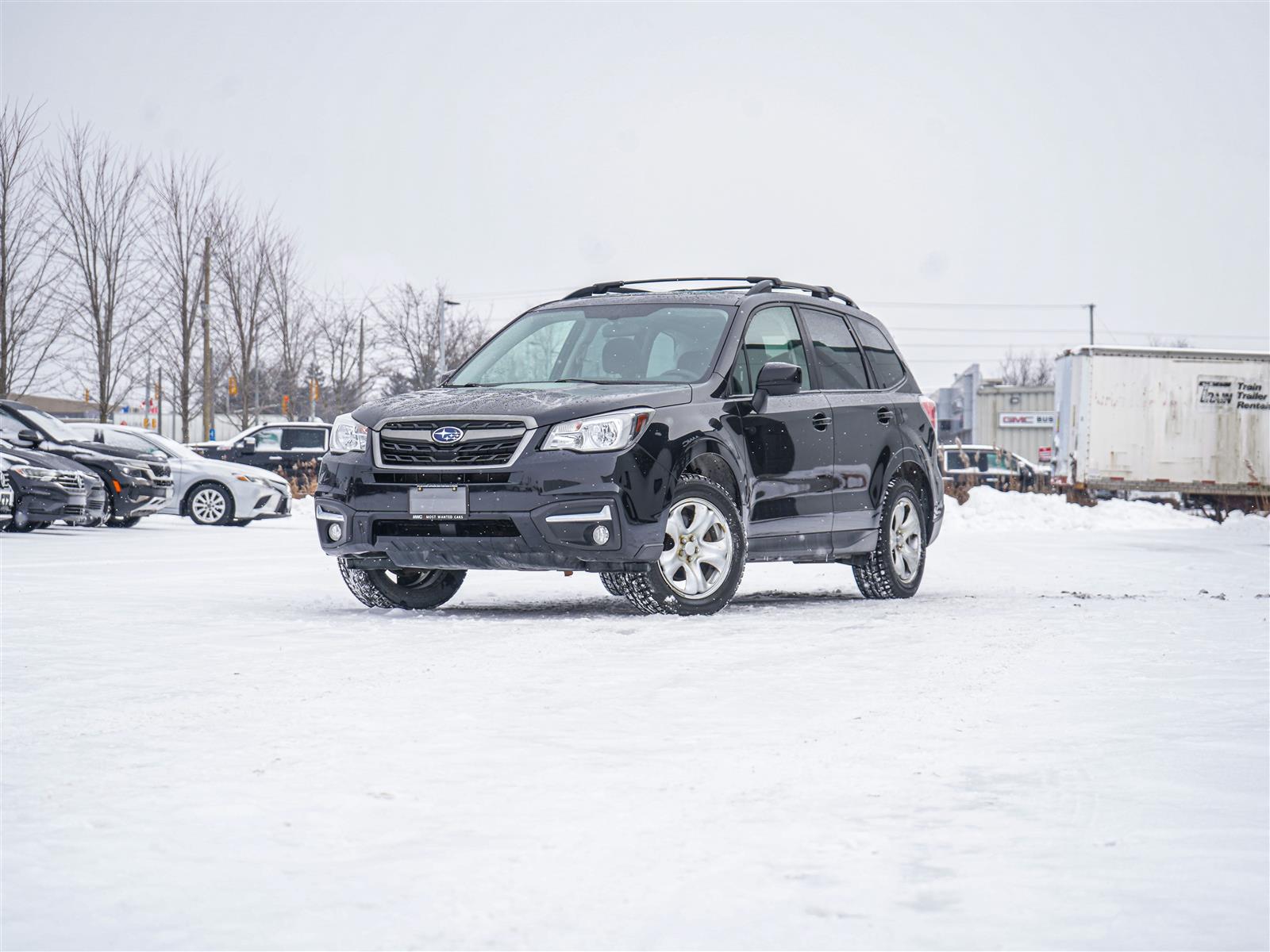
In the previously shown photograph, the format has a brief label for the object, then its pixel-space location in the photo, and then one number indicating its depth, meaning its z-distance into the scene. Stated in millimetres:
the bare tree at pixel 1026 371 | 129500
